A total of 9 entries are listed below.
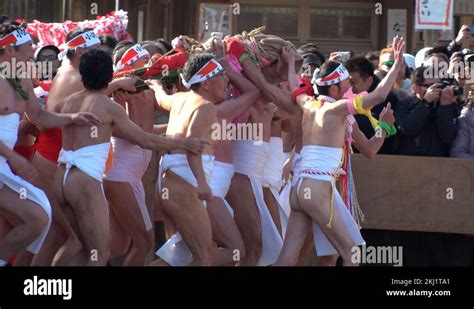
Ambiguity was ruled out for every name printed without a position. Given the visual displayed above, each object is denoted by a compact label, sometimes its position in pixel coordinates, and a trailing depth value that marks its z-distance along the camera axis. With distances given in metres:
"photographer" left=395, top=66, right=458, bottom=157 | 12.51
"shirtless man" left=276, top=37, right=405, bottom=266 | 10.28
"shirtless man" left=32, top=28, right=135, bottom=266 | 10.43
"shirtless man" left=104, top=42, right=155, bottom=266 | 11.05
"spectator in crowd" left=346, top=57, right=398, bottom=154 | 12.23
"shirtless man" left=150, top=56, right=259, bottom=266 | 10.70
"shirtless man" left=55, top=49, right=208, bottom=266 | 10.02
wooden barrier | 12.74
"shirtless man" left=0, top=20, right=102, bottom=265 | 9.83
